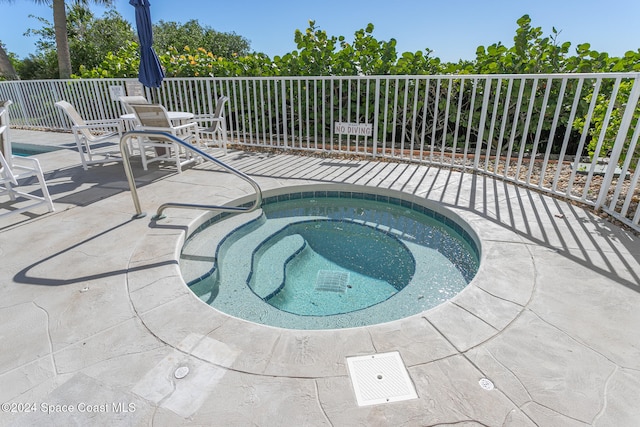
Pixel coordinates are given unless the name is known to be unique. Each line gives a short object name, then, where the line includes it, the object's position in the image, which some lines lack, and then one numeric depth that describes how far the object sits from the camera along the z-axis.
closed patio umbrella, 4.83
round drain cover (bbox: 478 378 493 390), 1.48
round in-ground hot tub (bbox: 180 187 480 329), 2.31
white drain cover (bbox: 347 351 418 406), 1.45
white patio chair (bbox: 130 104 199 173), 4.33
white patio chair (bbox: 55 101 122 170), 4.57
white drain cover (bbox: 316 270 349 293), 2.59
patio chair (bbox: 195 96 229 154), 5.31
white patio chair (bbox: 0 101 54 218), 3.08
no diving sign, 5.08
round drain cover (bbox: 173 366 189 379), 1.55
